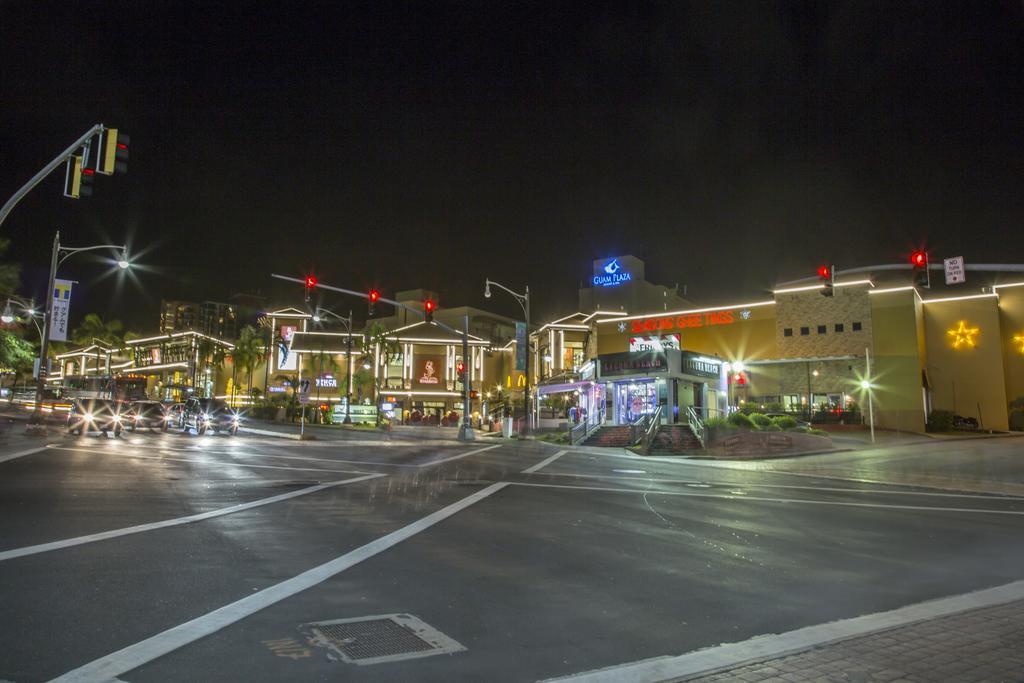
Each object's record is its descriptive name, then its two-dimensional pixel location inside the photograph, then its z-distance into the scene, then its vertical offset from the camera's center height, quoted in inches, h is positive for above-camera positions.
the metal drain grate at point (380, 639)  177.9 -65.9
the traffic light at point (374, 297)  1060.2 +190.1
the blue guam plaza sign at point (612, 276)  3405.5 +727.9
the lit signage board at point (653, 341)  2265.0 +262.5
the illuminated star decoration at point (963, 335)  1995.6 +247.6
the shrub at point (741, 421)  1332.4 -13.6
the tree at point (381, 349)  3297.2 +332.2
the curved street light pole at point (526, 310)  1495.6 +248.3
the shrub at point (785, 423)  1425.2 -18.2
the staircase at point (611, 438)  1368.1 -52.0
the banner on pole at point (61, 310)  1360.7 +215.8
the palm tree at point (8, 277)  1325.0 +276.7
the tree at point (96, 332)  4138.8 +509.0
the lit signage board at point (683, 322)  2278.3 +340.6
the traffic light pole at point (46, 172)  618.2 +241.7
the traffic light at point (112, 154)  610.5 +243.3
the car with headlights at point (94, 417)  1141.7 -9.6
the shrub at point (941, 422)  1854.1 -19.1
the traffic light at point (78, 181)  614.5 +218.5
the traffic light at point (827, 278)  863.1 +183.0
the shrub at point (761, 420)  1373.0 -11.7
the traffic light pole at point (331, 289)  993.1 +202.6
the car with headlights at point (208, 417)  1312.7 -10.7
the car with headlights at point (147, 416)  1295.2 -8.6
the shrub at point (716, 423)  1289.4 -17.6
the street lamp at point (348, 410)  2141.4 +9.1
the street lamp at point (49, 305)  1206.6 +202.7
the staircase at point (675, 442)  1201.4 -54.8
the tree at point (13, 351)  1291.8 +121.5
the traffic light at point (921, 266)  781.9 +179.3
